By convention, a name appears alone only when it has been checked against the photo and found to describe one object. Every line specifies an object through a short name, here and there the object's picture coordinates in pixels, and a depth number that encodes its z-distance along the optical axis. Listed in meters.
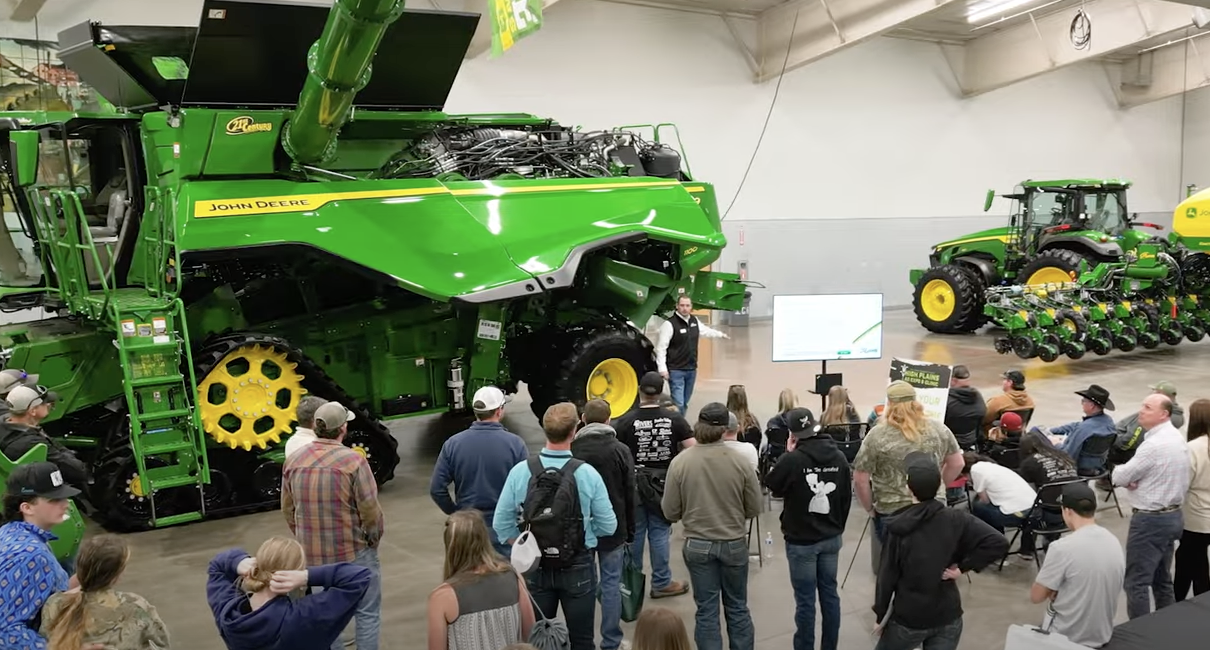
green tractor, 16.14
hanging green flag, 6.47
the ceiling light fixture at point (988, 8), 20.66
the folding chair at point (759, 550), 6.50
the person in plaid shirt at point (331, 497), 4.62
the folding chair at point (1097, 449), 7.00
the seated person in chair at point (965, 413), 7.46
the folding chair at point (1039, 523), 6.38
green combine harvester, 7.28
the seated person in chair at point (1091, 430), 6.96
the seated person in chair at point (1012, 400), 7.86
